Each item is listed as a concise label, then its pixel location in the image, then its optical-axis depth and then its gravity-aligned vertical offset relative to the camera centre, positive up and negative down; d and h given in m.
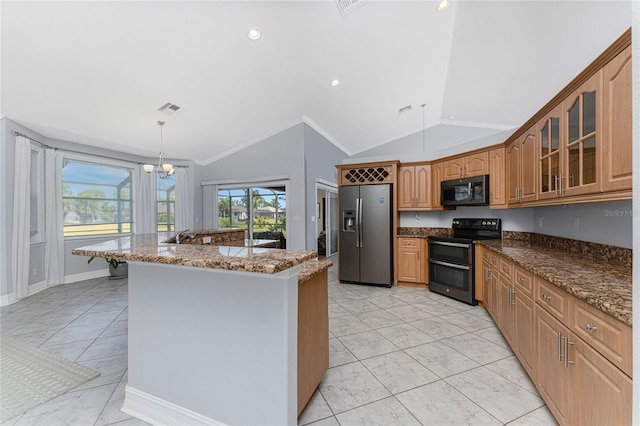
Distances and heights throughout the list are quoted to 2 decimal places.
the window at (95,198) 4.82 +0.30
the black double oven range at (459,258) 3.47 -0.65
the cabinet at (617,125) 1.27 +0.47
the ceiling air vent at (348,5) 2.58 +2.17
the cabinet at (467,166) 3.52 +0.70
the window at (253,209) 6.24 +0.11
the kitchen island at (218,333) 1.23 -0.67
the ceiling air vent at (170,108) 3.99 +1.69
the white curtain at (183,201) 6.08 +0.29
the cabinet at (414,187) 4.32 +0.46
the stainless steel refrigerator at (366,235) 4.32 -0.38
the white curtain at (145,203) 5.67 +0.24
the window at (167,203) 6.05 +0.24
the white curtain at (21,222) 3.73 -0.13
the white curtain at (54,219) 4.37 -0.10
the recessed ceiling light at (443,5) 2.70 +2.26
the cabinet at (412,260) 4.21 -0.80
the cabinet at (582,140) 1.50 +0.48
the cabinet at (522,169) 2.51 +0.49
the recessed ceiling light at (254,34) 2.87 +2.07
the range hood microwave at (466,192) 3.47 +0.32
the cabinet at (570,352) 0.99 -0.71
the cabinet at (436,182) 4.16 +0.52
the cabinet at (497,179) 3.29 +0.46
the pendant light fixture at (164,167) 4.08 +0.76
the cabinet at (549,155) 2.01 +0.50
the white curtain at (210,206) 6.33 +0.18
